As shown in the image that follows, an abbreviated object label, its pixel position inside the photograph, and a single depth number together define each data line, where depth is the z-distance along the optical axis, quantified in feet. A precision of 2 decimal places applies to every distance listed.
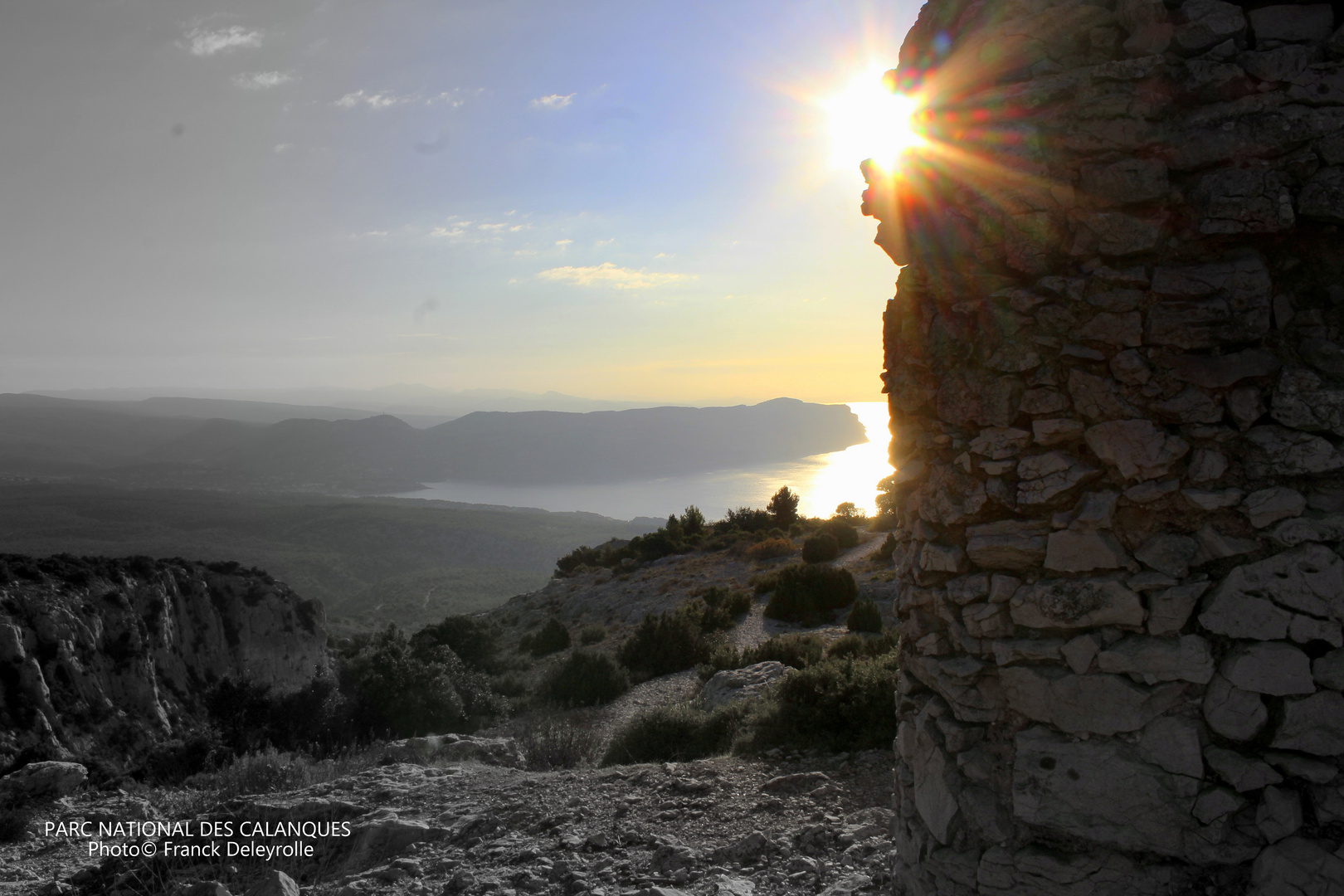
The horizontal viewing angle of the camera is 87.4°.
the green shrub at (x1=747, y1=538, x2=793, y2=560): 69.15
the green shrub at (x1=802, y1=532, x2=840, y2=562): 60.80
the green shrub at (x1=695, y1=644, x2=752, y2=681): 34.24
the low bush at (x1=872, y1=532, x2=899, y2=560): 57.47
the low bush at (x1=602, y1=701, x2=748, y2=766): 23.84
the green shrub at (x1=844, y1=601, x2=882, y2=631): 38.22
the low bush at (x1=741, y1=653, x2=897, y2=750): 21.24
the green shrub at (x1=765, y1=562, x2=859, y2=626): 46.37
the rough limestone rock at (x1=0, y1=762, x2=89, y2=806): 19.57
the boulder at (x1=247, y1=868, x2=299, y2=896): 12.89
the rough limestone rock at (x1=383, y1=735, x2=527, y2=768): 23.89
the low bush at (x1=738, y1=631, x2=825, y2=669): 32.63
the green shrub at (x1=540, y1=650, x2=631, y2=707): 37.04
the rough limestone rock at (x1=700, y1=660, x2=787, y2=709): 28.37
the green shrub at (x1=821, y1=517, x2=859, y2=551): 67.33
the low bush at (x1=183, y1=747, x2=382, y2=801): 21.45
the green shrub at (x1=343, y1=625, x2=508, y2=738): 34.76
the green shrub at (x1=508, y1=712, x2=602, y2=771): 23.77
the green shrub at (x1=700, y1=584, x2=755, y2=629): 49.78
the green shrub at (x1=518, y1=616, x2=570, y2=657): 53.83
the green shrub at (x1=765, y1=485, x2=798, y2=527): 88.95
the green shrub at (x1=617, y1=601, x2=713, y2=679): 40.75
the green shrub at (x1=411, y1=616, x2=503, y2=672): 51.85
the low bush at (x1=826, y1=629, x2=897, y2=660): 29.76
